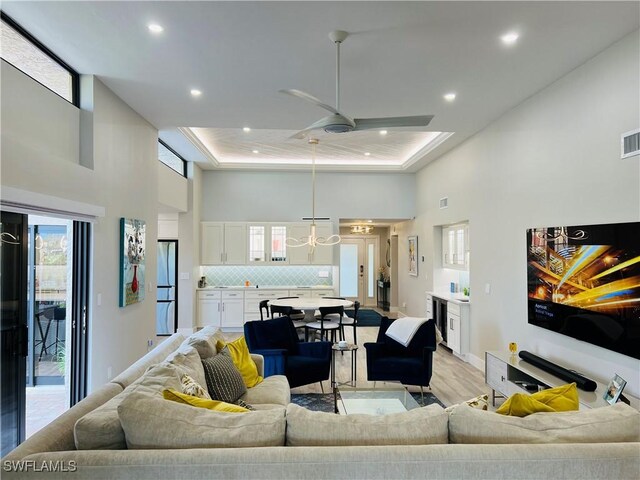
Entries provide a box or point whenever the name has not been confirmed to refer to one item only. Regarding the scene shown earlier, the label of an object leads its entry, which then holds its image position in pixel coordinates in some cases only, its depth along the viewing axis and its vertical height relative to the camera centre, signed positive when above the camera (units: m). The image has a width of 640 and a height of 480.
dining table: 5.67 -0.82
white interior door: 11.78 -0.57
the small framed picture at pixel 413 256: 8.46 -0.13
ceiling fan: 3.04 +1.07
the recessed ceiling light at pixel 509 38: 3.01 +1.68
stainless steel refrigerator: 7.84 -0.87
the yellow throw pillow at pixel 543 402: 1.88 -0.76
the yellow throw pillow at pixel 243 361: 3.26 -0.94
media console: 3.01 -1.20
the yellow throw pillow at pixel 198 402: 1.91 -0.76
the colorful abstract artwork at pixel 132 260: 4.43 -0.11
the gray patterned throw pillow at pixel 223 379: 2.76 -0.95
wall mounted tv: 2.89 -0.29
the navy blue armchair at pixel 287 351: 4.00 -1.10
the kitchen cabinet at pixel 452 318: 5.79 -1.11
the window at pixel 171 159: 6.59 +1.71
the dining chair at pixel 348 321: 5.54 -1.04
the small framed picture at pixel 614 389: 2.68 -1.00
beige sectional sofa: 1.55 -0.83
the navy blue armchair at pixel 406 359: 4.15 -1.20
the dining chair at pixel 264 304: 6.08 -0.84
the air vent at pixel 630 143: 2.88 +0.81
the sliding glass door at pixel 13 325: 2.91 -0.56
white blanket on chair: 4.25 -0.89
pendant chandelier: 8.00 +0.26
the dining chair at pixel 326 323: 5.23 -1.05
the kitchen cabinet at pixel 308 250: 8.35 +0.02
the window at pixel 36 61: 2.97 +1.63
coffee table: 3.12 -1.28
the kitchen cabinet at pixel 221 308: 8.03 -1.19
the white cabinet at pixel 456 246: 6.40 +0.07
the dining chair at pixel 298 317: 5.91 -1.07
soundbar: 3.03 -1.07
